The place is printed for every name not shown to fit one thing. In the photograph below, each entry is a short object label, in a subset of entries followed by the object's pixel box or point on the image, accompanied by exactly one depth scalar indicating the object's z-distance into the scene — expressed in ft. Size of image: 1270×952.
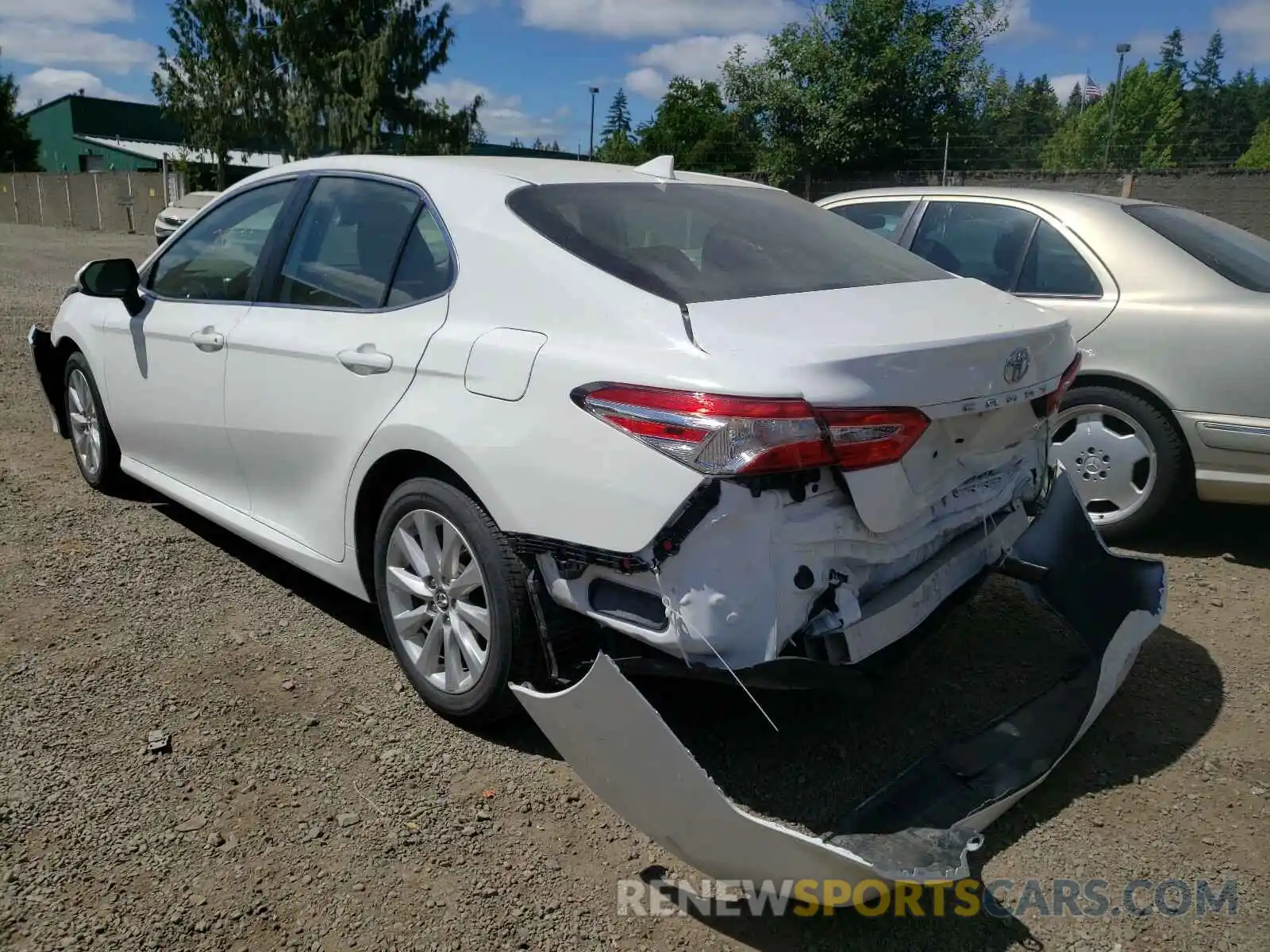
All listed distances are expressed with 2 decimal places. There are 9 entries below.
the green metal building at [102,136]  162.40
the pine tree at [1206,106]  61.26
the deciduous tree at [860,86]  74.79
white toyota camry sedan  7.61
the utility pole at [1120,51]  136.60
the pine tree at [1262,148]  100.07
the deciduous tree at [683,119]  163.73
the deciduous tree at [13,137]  153.28
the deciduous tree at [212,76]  110.01
